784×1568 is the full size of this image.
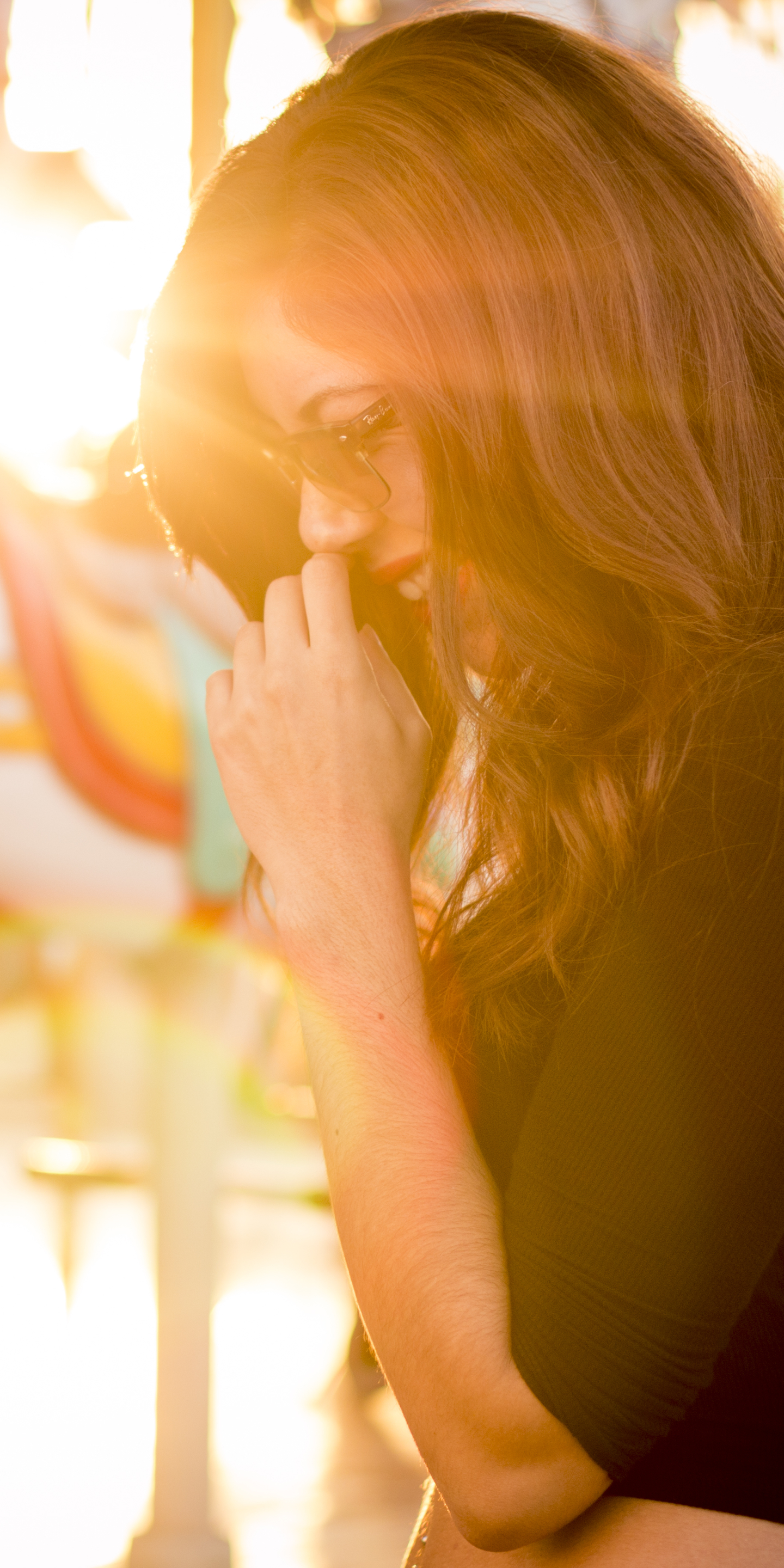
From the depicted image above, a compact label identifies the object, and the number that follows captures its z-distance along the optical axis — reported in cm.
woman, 121
